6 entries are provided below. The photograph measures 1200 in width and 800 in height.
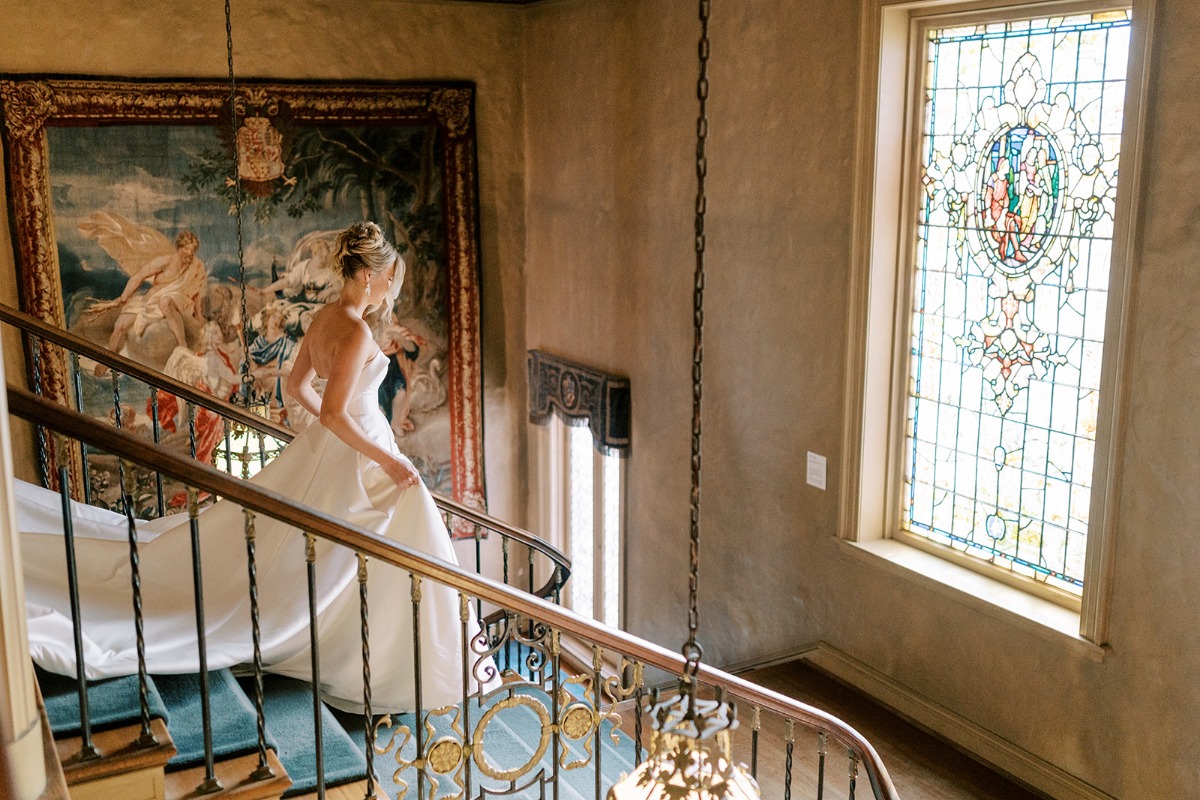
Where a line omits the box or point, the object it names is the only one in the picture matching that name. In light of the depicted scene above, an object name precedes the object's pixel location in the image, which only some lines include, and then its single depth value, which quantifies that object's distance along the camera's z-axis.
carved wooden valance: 7.83
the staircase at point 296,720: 3.05
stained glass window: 4.64
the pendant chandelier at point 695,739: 2.10
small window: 7.95
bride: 3.80
